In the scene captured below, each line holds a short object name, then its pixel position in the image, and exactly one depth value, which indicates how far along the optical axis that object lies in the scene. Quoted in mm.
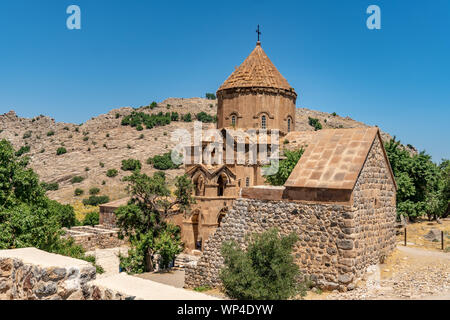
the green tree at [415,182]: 22047
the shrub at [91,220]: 40219
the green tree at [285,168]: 22359
